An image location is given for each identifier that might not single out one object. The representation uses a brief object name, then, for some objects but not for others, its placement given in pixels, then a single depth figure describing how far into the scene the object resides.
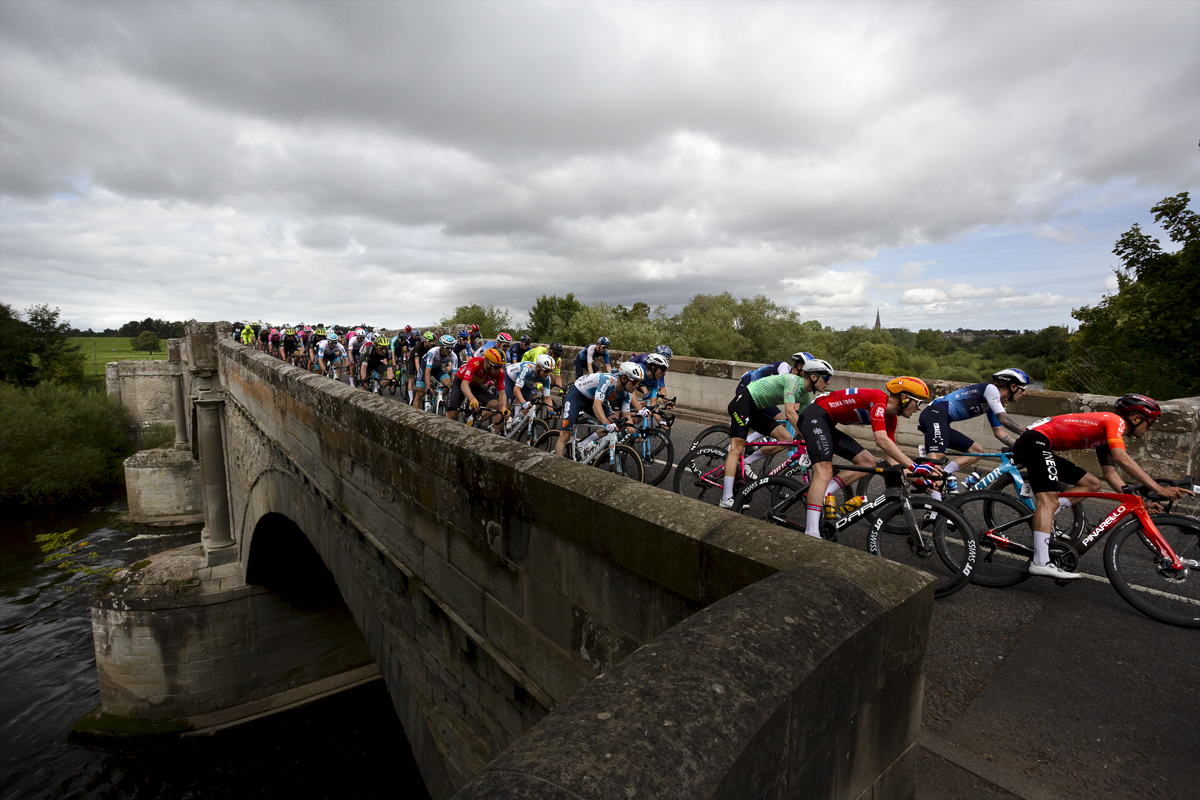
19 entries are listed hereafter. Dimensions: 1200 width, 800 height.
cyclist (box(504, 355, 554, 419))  9.45
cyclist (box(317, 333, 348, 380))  20.78
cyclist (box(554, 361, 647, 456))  7.50
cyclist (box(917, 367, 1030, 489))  5.93
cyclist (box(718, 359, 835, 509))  6.82
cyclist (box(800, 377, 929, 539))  5.34
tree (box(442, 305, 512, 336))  81.31
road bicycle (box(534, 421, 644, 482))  7.51
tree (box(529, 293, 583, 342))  66.03
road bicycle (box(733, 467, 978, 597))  4.69
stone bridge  1.42
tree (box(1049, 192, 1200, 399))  16.55
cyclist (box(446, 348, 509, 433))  9.27
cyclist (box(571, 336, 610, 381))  10.44
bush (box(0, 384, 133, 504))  36.69
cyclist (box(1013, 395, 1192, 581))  4.68
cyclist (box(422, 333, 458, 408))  12.89
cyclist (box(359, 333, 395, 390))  15.88
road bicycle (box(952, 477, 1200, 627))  4.39
